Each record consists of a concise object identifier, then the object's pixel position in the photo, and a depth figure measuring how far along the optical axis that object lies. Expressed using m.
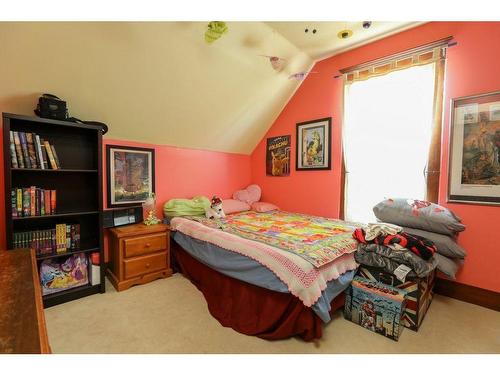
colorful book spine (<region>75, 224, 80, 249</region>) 2.15
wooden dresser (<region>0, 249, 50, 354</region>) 0.69
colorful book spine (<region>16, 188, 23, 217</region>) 1.80
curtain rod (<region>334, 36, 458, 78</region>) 2.11
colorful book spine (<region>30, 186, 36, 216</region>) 1.87
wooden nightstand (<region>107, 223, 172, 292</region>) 2.22
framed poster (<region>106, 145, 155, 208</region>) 2.54
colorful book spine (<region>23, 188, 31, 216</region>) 1.84
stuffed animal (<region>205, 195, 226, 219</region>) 2.81
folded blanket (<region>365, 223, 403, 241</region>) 1.84
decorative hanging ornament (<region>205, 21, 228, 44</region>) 1.77
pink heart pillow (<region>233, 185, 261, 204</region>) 3.61
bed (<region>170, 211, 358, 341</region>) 1.49
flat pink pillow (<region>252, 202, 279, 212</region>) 3.31
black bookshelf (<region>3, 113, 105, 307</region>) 1.96
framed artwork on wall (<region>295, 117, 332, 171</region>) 2.96
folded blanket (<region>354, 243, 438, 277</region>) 1.59
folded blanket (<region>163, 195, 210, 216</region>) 2.80
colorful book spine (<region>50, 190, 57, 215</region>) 1.98
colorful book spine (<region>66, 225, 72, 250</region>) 2.09
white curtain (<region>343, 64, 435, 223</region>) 2.28
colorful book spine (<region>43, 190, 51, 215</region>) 1.94
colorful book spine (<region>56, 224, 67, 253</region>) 2.04
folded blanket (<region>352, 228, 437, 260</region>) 1.67
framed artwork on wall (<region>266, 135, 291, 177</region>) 3.41
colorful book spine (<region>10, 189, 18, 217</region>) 1.78
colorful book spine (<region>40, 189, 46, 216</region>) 1.92
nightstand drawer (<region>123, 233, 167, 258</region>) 2.23
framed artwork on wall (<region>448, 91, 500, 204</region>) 1.93
